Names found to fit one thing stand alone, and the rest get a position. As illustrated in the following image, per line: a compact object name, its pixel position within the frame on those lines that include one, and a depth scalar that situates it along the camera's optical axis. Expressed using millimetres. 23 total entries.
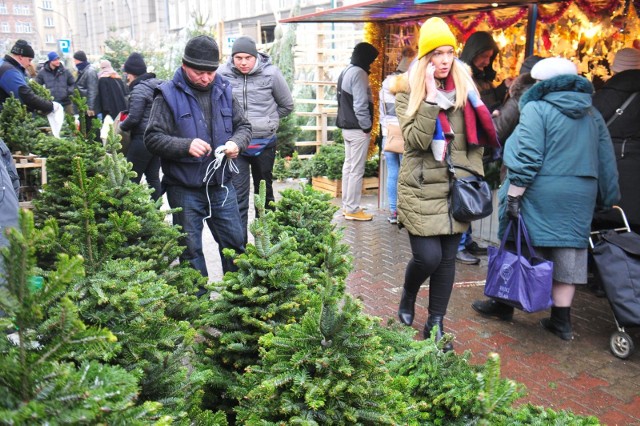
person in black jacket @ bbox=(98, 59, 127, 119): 12234
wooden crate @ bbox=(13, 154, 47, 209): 5750
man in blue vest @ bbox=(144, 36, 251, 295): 4109
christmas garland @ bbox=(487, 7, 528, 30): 7005
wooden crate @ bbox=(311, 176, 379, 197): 9938
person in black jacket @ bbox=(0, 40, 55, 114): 7430
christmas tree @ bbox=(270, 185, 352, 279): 3497
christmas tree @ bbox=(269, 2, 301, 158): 12719
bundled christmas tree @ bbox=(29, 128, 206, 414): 1958
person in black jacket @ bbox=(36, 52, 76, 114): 12891
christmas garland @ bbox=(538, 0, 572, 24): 6516
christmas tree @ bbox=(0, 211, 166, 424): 1169
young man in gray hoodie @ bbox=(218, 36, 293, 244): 5848
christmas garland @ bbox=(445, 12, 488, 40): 7578
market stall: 6082
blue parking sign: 24156
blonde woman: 3820
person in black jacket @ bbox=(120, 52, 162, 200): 6363
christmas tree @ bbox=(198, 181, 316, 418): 2510
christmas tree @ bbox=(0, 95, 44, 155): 6102
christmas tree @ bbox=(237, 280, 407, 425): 1845
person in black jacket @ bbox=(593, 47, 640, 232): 4793
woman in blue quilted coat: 4266
